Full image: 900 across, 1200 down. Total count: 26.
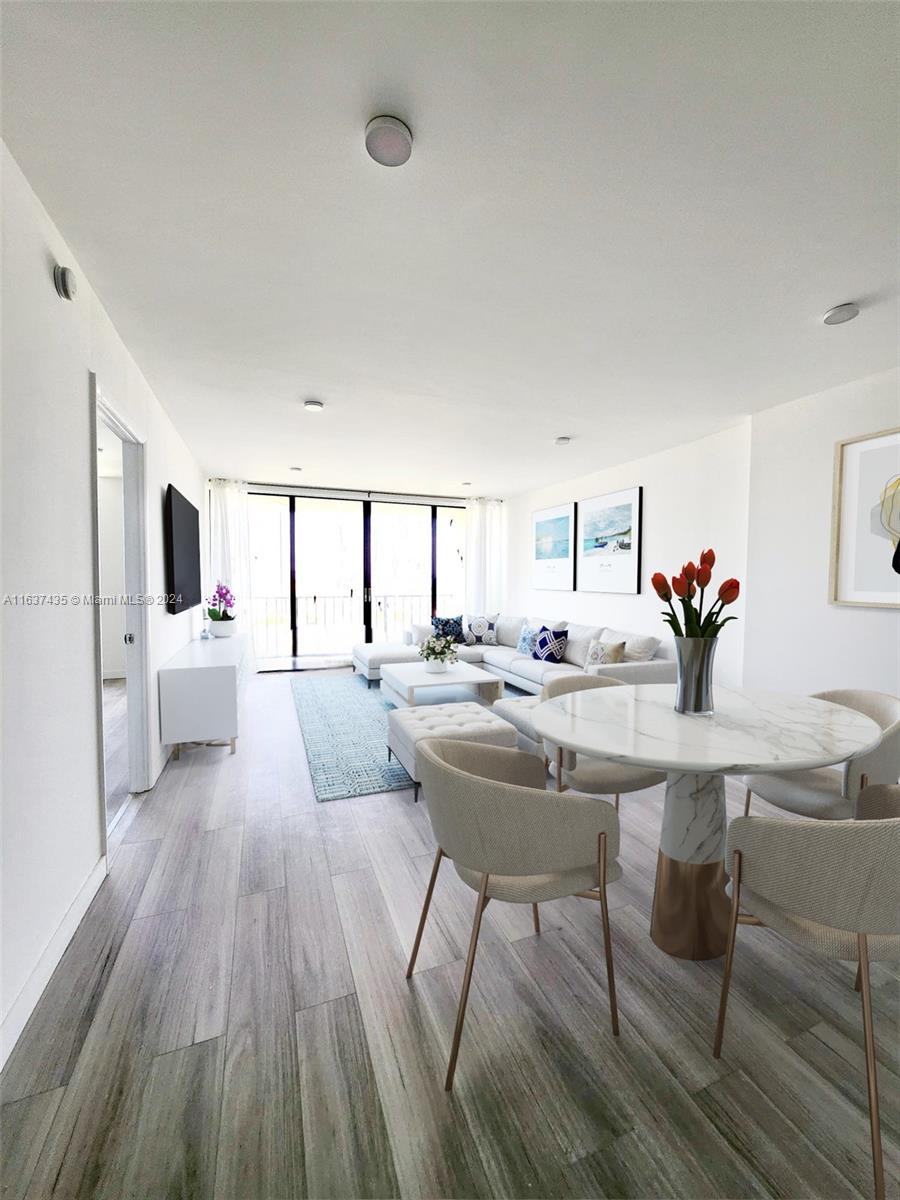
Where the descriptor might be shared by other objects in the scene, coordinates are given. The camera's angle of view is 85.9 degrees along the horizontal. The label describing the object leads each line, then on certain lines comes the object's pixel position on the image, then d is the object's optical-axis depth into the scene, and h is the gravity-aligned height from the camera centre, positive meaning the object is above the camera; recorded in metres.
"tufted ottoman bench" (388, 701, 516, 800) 2.68 -0.82
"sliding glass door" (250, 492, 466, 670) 6.75 +0.19
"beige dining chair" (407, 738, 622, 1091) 1.27 -0.69
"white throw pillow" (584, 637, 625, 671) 4.26 -0.60
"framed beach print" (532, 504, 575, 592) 5.85 +0.49
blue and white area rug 3.01 -1.21
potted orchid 4.89 -0.30
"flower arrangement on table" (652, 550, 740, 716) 1.71 -0.18
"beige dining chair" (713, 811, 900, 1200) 1.05 -0.69
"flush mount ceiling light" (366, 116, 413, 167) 1.25 +1.18
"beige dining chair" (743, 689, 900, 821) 1.78 -0.78
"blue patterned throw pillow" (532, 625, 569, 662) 5.07 -0.62
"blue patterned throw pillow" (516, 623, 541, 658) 5.36 -0.60
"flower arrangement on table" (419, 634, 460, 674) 4.32 -0.61
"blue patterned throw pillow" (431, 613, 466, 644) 6.08 -0.53
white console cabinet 3.13 -0.78
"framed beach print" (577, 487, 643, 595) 4.89 +0.48
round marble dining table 1.39 -0.46
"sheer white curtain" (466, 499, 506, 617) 7.32 +0.45
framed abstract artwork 2.68 +0.39
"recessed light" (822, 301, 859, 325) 2.09 +1.22
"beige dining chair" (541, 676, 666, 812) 1.98 -0.79
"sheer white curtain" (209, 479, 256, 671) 6.06 +0.53
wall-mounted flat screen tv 3.45 +0.24
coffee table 3.96 -0.84
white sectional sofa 4.06 -0.74
